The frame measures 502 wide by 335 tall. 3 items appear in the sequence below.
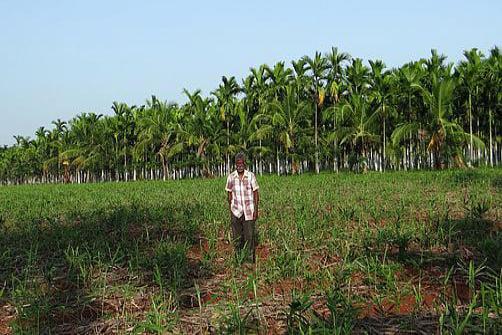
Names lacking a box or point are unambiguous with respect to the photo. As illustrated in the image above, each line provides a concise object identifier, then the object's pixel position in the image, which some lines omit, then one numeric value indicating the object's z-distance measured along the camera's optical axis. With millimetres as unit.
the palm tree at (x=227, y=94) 36375
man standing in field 6434
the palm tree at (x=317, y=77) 31891
